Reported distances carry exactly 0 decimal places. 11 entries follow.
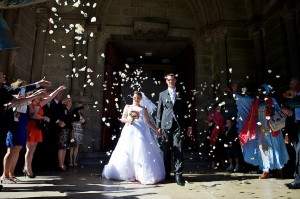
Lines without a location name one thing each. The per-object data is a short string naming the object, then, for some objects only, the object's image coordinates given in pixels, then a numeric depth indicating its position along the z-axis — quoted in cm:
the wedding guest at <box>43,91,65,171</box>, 567
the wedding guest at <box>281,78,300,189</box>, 382
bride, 433
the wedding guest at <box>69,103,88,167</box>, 647
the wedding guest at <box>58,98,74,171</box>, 582
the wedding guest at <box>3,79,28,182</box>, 392
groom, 443
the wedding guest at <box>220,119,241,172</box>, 613
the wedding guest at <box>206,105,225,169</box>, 659
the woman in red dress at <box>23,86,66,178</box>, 452
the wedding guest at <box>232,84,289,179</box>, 488
